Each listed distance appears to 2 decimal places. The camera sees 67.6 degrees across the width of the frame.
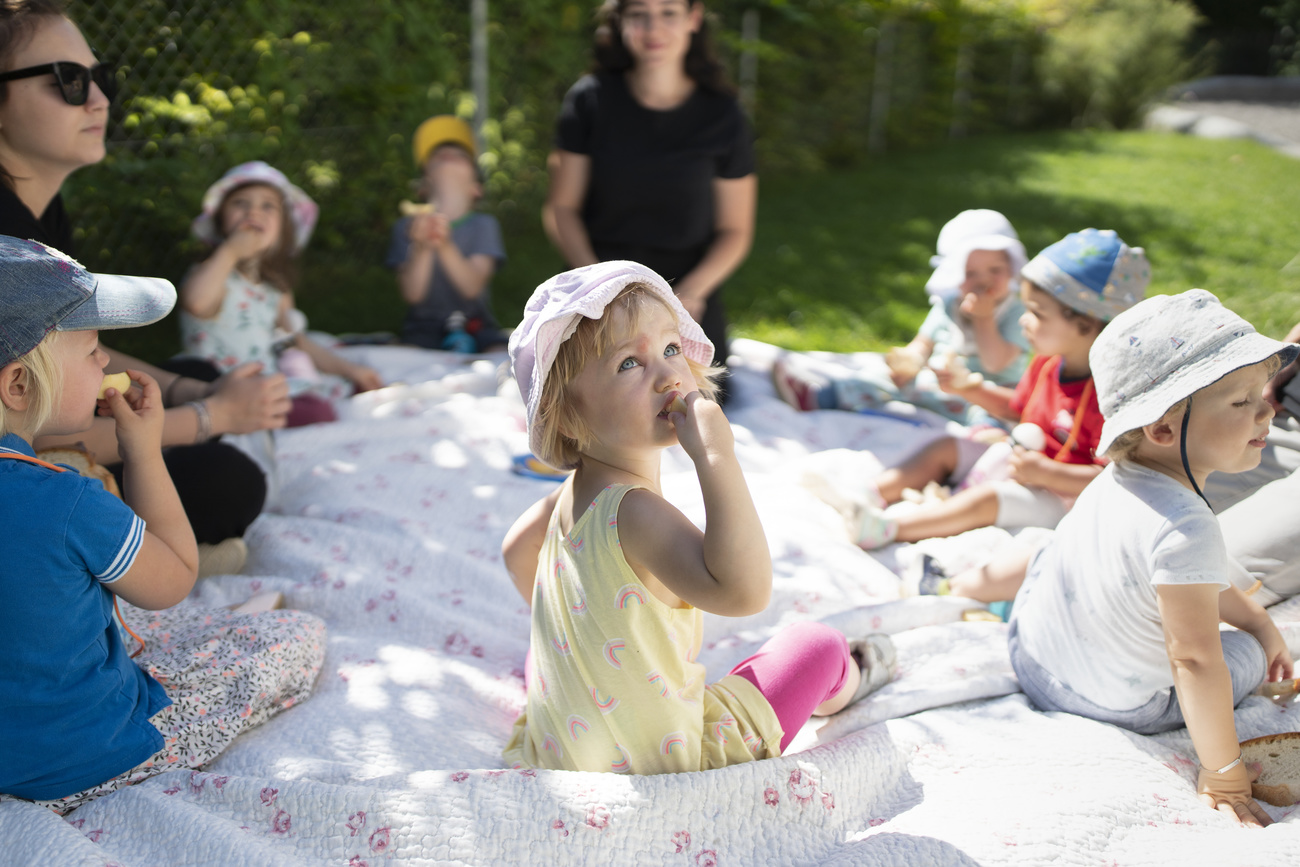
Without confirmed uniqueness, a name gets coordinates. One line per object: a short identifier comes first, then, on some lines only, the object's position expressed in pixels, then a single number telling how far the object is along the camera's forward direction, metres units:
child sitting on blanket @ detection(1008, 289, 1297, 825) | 1.83
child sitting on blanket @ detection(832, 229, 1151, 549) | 2.84
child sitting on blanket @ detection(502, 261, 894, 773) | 1.57
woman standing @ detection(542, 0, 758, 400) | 4.20
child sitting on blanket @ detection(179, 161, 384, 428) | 3.79
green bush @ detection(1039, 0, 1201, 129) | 13.62
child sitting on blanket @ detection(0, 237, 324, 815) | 1.61
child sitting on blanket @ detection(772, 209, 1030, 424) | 3.61
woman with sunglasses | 2.51
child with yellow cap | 4.85
